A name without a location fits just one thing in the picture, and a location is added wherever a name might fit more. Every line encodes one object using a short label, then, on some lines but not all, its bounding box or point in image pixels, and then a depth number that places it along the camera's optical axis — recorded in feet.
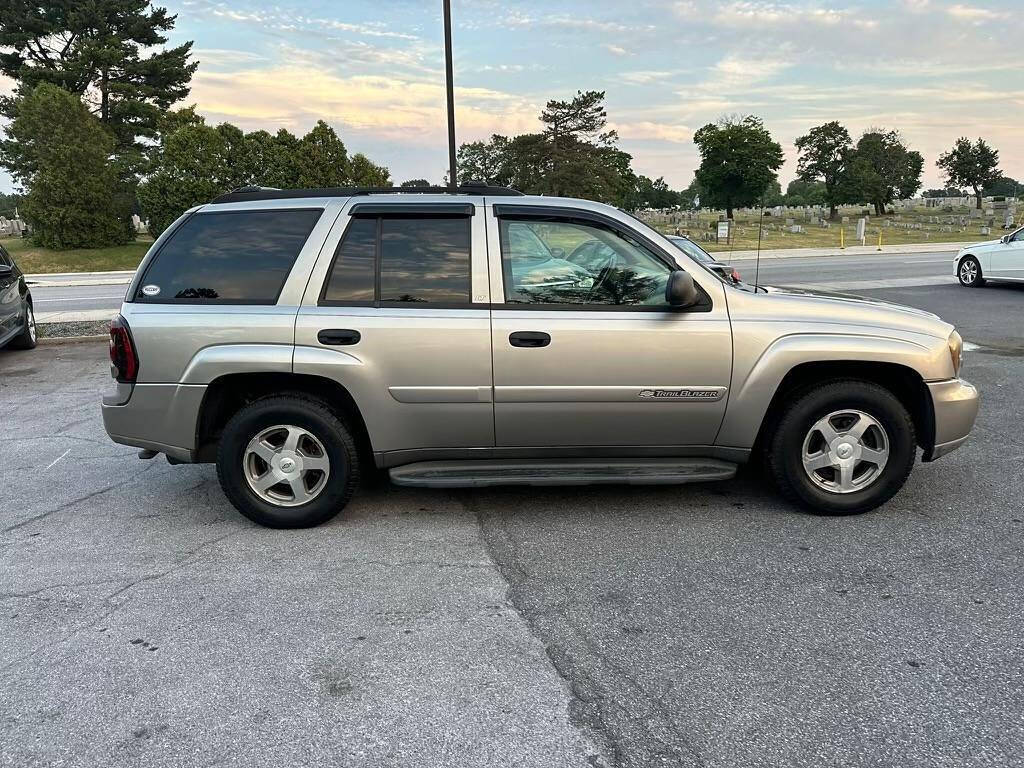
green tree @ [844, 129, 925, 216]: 190.70
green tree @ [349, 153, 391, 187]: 108.99
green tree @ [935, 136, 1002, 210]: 205.98
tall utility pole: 49.19
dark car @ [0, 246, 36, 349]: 29.81
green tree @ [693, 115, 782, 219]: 207.72
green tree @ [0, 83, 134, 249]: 102.78
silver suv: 13.11
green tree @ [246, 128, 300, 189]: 102.01
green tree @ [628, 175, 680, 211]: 376.07
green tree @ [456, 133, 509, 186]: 195.72
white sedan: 46.85
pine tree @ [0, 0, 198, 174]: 119.34
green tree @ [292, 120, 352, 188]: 101.71
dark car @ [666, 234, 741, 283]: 24.23
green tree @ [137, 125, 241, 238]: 99.60
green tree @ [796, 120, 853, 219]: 197.57
